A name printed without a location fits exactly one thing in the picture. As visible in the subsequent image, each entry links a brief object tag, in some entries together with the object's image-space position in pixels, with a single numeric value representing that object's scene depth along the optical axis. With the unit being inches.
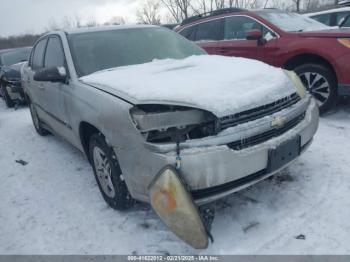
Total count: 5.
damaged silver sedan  81.9
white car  306.2
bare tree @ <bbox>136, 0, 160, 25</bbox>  1064.0
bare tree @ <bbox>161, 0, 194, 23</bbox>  803.4
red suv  171.0
